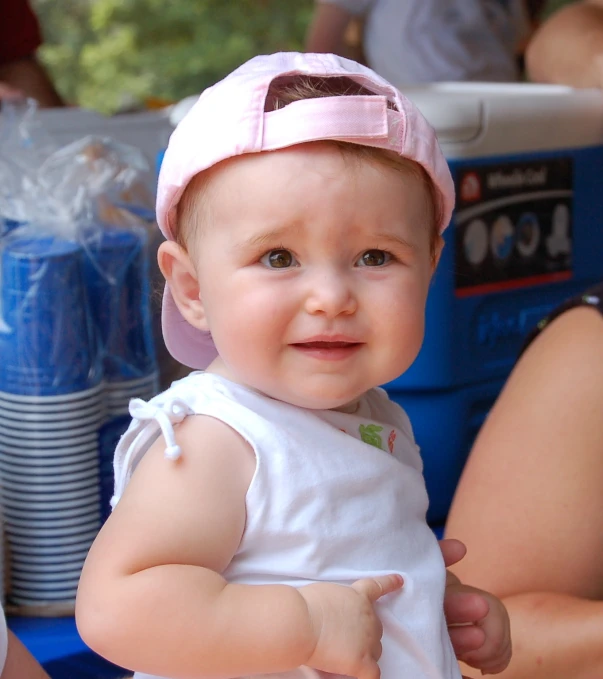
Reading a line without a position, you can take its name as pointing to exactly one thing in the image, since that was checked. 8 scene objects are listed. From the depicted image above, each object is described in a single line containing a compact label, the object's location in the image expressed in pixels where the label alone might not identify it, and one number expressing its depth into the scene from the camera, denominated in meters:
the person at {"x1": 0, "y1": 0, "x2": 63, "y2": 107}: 3.29
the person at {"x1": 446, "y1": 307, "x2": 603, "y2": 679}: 1.96
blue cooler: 2.19
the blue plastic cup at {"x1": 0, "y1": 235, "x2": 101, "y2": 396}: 2.03
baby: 1.72
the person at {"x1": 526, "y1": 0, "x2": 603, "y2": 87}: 2.46
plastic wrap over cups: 2.04
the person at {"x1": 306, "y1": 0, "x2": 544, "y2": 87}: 3.35
